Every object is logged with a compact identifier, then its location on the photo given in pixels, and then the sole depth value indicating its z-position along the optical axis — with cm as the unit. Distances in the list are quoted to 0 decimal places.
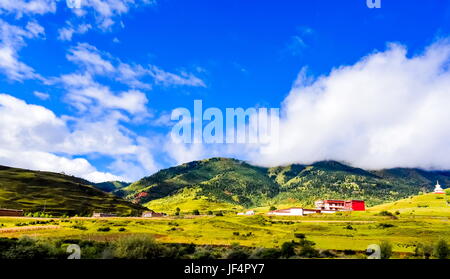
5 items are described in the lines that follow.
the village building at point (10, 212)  14438
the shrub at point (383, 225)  11652
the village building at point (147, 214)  19116
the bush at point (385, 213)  15750
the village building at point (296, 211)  17800
